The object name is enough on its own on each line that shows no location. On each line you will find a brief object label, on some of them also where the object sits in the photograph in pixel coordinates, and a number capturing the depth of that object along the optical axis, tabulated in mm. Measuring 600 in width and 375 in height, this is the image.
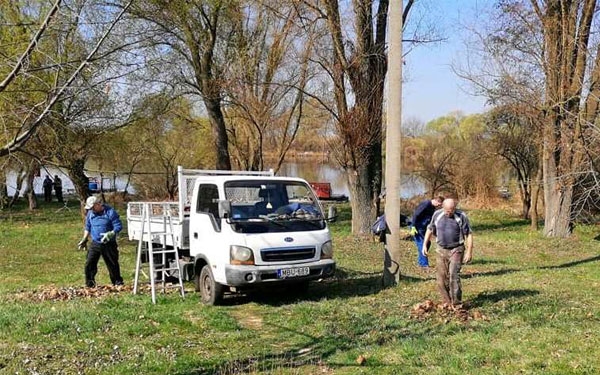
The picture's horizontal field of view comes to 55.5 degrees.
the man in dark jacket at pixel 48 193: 37531
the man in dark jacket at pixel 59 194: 37069
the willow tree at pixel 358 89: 16875
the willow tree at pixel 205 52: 21031
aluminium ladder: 9555
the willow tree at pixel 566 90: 15164
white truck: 8680
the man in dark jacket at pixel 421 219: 12438
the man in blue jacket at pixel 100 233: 10922
